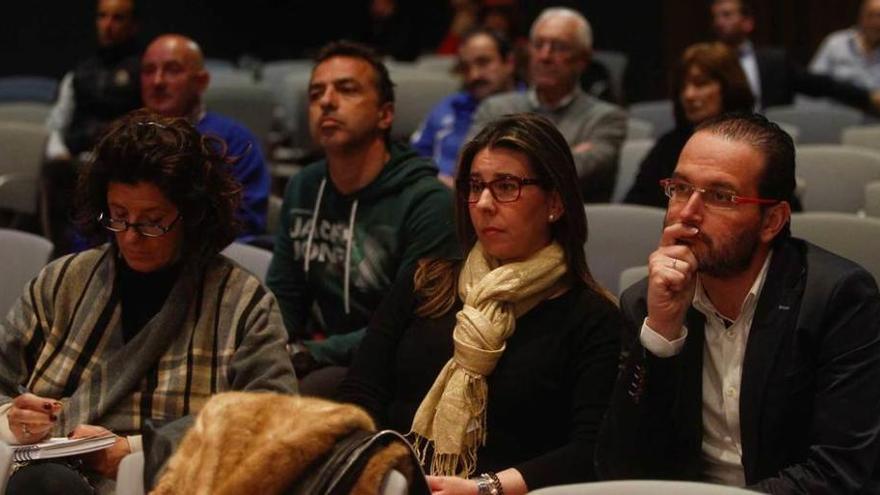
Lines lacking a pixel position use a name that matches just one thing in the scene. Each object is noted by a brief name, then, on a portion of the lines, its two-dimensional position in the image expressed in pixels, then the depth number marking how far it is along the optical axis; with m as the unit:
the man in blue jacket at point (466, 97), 10.10
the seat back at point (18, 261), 6.71
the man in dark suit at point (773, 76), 12.77
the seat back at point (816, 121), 11.13
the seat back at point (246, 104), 12.24
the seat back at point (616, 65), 16.00
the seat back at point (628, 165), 9.50
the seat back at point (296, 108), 12.62
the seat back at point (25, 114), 12.19
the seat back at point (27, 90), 14.57
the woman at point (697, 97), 8.20
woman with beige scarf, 4.95
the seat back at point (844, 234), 5.87
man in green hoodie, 6.53
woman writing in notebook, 5.10
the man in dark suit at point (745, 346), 4.33
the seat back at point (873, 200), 7.32
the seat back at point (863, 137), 9.71
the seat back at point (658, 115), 12.29
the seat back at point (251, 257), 6.60
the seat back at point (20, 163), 9.99
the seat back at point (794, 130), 10.22
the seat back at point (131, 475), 4.10
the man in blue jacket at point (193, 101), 8.34
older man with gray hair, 8.74
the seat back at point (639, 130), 10.83
